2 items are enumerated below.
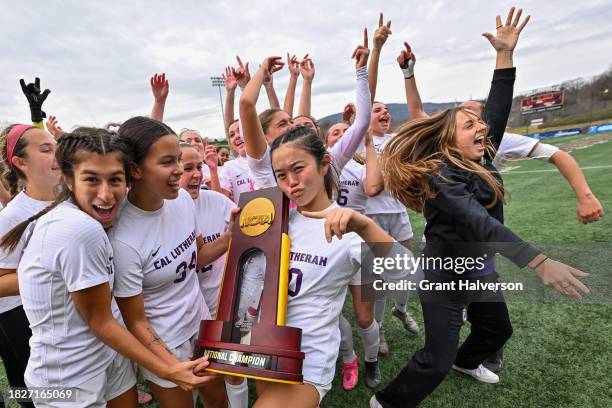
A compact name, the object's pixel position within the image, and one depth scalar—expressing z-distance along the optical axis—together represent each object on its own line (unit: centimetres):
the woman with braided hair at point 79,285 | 124
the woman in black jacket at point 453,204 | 181
